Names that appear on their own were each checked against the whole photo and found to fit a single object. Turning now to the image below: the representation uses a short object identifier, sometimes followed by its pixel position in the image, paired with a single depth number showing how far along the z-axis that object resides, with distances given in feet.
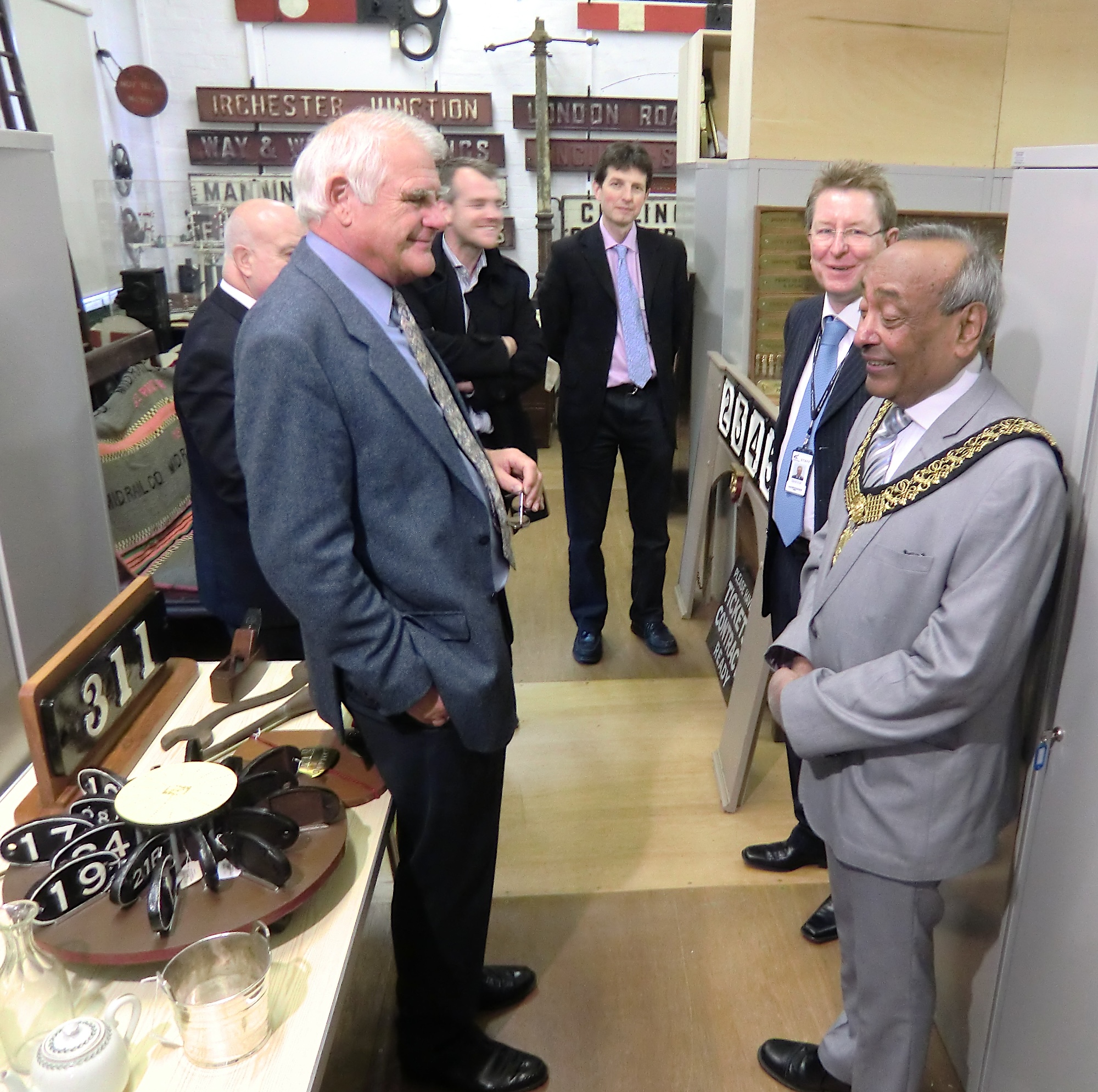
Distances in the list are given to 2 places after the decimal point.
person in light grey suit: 4.55
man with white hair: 4.69
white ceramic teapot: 3.56
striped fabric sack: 12.89
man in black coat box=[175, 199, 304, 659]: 7.47
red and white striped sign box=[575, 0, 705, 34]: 23.93
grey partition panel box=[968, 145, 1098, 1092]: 4.90
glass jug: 3.85
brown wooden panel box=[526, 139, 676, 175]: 24.77
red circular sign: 21.99
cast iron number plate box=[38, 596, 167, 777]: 5.26
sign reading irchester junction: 23.59
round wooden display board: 4.12
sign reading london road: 24.48
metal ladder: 12.52
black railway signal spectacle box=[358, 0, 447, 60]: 23.36
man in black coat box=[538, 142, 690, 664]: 12.16
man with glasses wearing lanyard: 7.13
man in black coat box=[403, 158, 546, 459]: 9.64
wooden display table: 3.82
